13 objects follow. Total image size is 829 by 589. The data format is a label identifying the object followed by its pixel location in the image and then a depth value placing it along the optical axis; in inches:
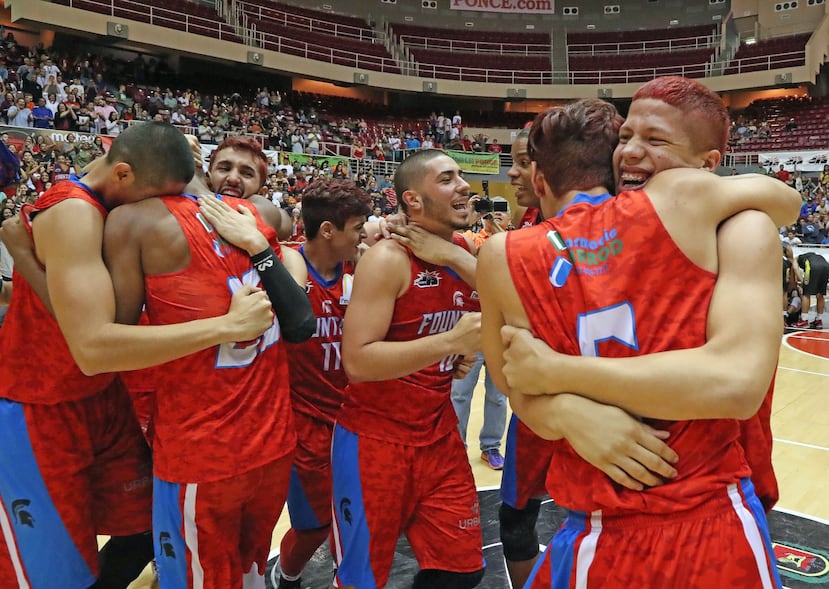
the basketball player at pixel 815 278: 449.4
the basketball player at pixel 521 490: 111.7
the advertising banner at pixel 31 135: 457.7
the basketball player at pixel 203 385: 79.4
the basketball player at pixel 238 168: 118.9
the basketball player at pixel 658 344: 53.1
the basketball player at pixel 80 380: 75.4
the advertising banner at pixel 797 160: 847.7
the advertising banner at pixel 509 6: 1211.9
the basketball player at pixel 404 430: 94.8
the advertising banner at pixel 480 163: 881.5
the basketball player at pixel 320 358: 117.4
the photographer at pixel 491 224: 161.9
